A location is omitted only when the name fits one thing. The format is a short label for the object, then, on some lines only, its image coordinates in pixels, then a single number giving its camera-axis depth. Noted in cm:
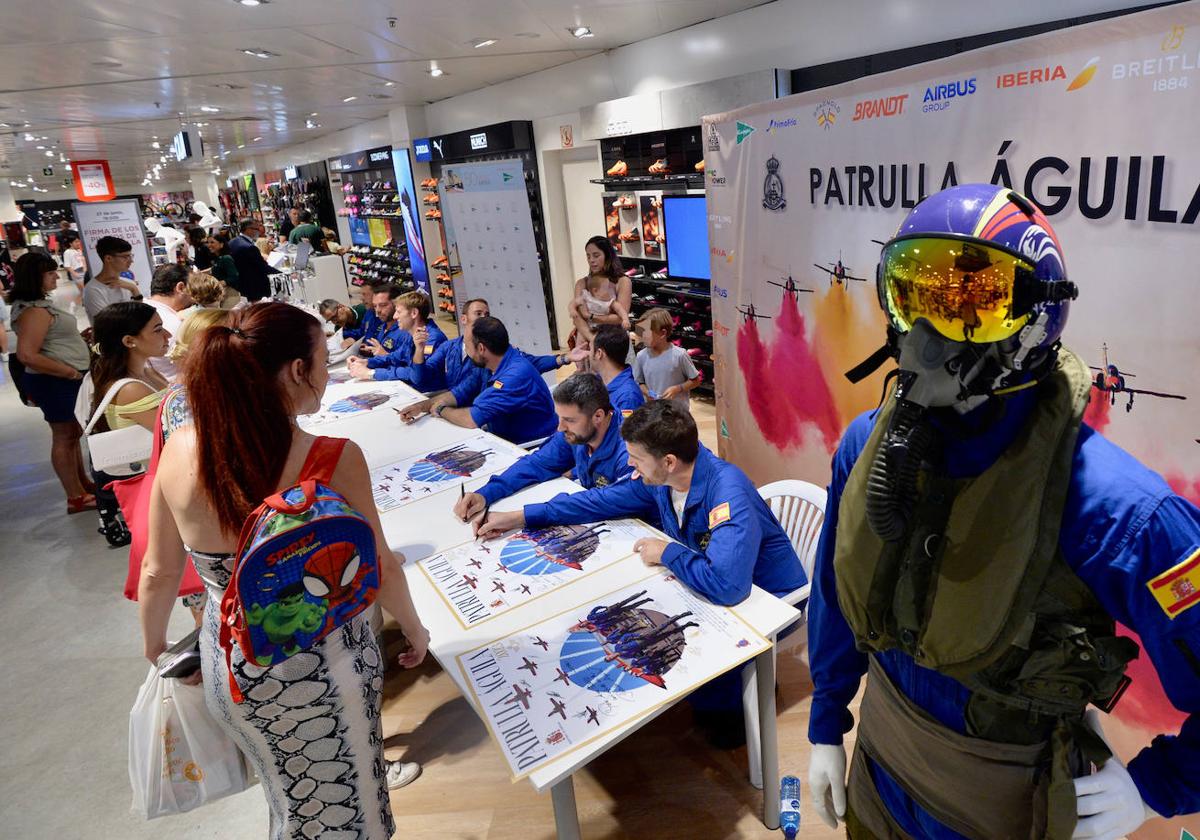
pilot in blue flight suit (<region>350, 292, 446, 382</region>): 487
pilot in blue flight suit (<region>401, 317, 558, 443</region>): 378
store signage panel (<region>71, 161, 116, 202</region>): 1228
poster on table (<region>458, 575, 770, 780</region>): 156
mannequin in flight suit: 88
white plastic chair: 252
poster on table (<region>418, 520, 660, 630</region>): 206
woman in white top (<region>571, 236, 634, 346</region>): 537
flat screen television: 566
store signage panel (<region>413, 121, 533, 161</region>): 760
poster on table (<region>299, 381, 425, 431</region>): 408
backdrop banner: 172
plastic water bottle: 188
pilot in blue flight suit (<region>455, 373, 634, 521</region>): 261
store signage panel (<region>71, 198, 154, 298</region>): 817
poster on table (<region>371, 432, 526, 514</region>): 289
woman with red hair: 142
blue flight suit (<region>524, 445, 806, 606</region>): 191
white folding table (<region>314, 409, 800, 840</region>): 157
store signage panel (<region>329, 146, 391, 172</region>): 1084
